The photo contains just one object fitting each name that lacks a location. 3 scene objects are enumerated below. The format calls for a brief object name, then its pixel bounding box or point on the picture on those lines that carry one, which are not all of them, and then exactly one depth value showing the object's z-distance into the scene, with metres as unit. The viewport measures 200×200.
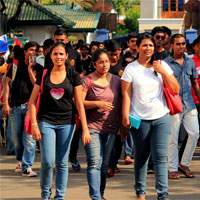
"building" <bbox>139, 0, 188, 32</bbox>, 45.81
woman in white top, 7.45
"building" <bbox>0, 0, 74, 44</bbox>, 29.33
